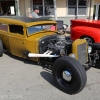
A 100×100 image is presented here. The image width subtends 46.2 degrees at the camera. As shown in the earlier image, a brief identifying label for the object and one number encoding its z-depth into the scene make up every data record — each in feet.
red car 13.78
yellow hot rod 7.92
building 31.72
